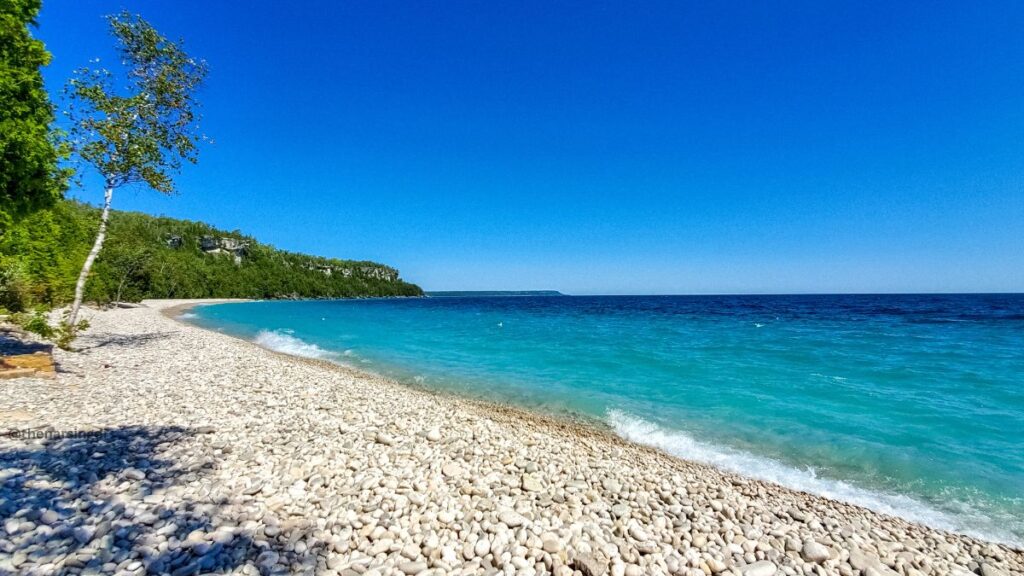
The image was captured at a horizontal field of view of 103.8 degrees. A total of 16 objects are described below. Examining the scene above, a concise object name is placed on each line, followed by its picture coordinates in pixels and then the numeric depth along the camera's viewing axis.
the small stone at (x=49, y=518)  4.21
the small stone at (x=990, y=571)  4.84
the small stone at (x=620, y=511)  5.37
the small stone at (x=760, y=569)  4.33
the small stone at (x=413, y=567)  4.08
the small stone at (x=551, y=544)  4.46
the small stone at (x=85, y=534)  3.99
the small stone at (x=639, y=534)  4.82
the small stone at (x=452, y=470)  6.22
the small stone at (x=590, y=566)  4.15
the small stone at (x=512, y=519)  4.97
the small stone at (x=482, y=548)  4.44
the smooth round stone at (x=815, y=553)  4.69
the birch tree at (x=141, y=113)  14.40
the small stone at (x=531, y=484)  5.94
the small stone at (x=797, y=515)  5.68
